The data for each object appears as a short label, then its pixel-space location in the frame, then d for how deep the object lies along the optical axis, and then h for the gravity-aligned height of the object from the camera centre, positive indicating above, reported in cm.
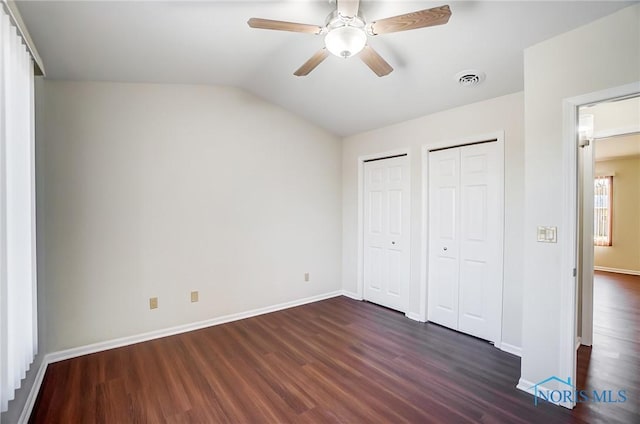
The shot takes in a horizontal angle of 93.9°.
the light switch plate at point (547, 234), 207 -18
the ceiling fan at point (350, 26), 165 +107
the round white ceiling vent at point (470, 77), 260 +117
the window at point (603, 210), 630 -1
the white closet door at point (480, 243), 295 -35
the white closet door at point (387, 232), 379 -31
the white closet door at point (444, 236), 330 -30
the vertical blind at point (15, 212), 147 -2
